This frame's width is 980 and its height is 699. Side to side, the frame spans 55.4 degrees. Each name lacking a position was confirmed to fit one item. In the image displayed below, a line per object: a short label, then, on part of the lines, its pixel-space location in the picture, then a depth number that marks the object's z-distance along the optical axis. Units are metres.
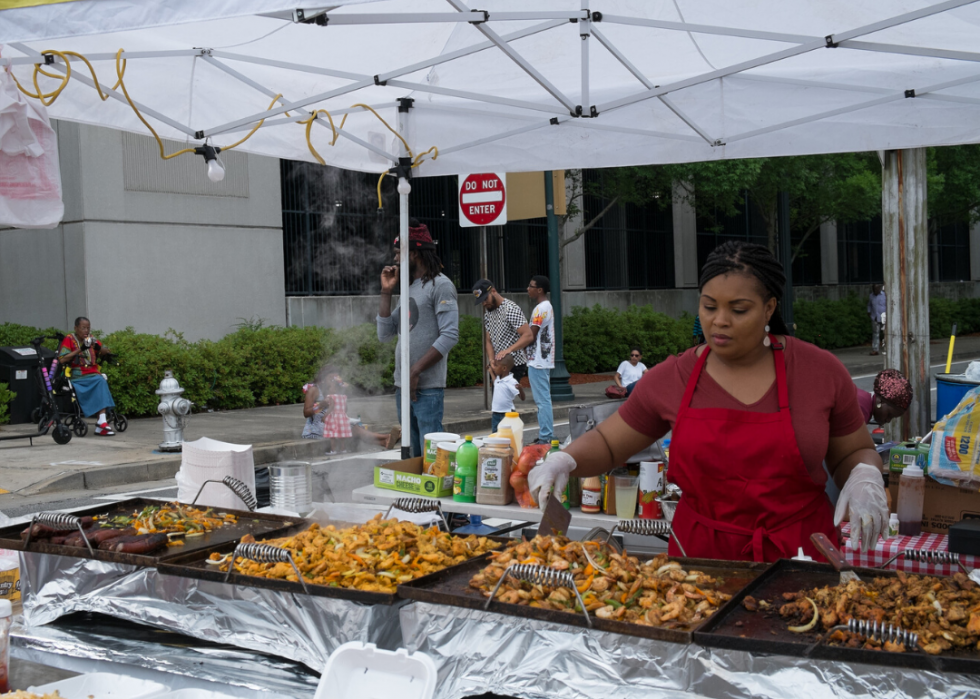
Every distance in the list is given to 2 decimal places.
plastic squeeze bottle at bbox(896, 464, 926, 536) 3.85
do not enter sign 11.55
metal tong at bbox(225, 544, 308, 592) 2.67
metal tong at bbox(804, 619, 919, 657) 2.08
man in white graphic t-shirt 10.14
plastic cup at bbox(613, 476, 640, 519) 4.25
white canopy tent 4.45
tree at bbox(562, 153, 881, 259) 18.77
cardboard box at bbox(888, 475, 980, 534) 3.82
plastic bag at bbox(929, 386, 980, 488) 3.40
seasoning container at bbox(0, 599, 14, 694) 2.36
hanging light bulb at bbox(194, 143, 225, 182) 5.18
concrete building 14.02
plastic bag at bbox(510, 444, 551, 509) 4.37
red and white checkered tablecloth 3.07
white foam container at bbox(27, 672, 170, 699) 2.39
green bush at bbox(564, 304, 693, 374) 19.22
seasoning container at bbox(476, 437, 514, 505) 4.42
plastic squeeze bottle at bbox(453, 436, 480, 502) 4.55
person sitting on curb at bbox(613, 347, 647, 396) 12.03
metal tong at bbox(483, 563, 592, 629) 2.36
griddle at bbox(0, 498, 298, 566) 3.02
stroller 10.85
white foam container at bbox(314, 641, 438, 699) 2.16
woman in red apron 2.86
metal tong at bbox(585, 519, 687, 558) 3.09
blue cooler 6.20
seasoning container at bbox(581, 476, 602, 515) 4.36
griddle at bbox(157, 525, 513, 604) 2.56
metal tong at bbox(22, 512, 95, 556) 3.20
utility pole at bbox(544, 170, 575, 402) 14.34
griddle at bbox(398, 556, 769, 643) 2.23
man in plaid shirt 10.32
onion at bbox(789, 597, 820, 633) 2.24
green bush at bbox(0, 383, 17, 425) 11.34
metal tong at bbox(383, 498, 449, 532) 3.62
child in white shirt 9.50
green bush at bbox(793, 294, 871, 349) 26.38
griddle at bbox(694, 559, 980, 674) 2.01
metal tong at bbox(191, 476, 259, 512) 3.89
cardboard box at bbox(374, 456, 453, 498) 4.64
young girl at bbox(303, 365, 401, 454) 10.45
